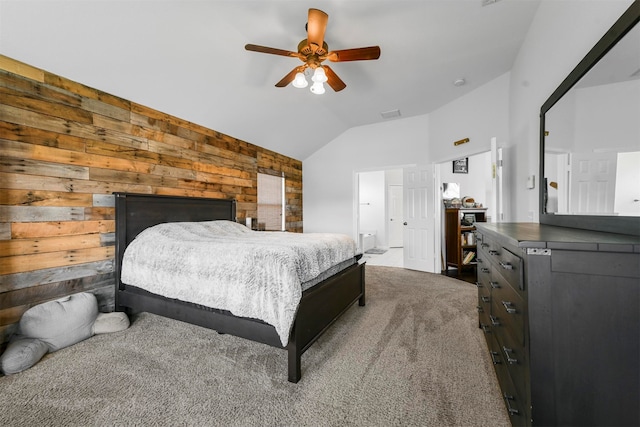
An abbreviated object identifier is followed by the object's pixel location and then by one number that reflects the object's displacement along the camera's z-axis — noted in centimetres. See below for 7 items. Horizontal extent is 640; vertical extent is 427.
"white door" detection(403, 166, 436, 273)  469
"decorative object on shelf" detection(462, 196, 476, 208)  487
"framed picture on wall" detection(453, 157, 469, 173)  548
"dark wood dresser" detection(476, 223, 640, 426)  83
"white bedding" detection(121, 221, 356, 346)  169
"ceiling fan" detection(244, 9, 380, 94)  204
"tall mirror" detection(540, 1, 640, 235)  117
